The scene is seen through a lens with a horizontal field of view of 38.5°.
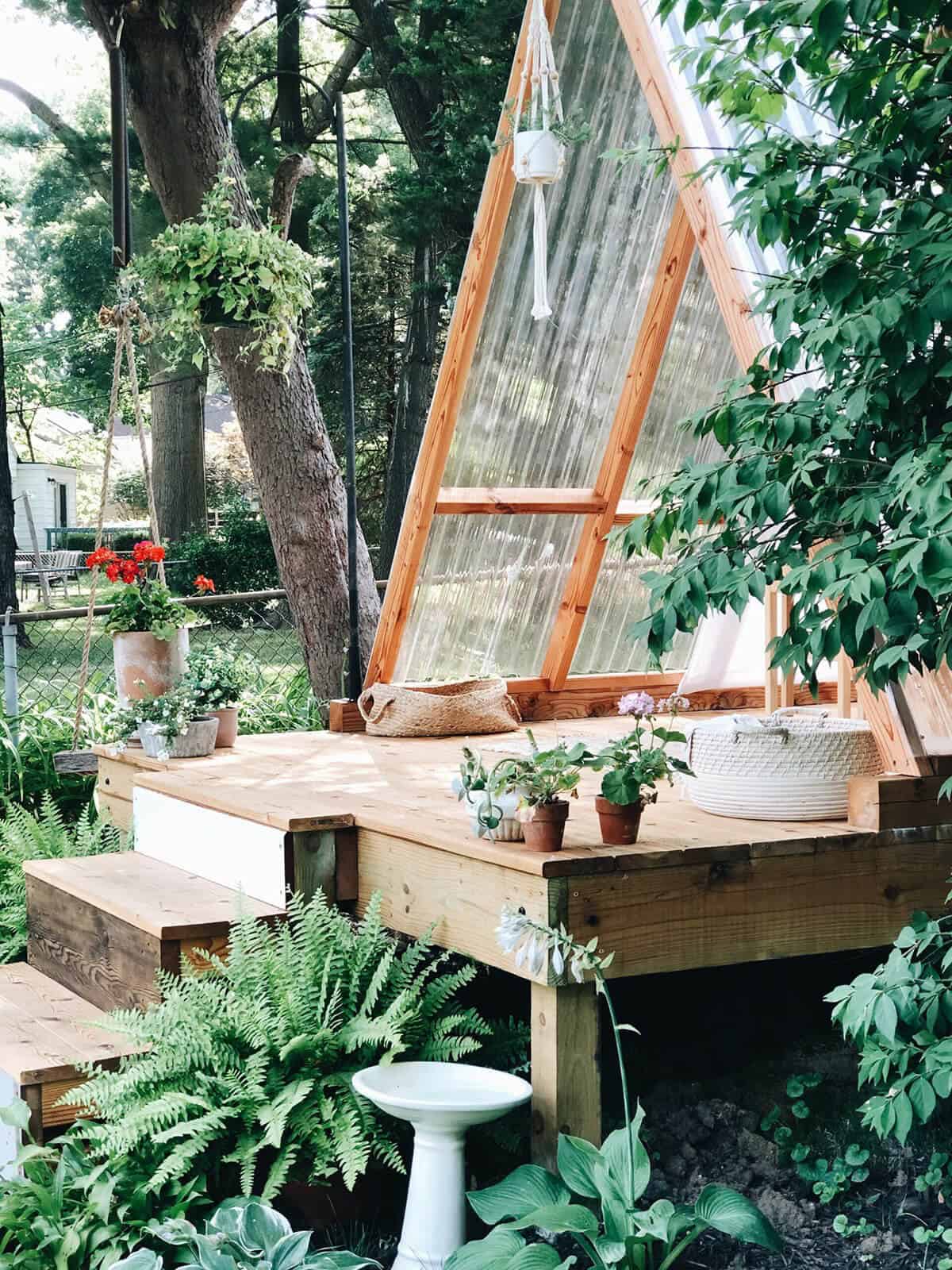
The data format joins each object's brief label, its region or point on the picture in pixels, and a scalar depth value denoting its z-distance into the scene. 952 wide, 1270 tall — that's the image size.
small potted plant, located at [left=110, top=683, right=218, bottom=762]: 4.58
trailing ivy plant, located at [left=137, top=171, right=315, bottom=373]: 5.11
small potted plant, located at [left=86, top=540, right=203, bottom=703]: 4.73
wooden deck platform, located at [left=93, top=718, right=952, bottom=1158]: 2.80
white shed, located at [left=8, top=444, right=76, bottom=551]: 24.17
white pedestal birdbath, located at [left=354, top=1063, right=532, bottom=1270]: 2.60
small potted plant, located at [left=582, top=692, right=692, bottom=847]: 2.87
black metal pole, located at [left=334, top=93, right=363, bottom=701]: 5.18
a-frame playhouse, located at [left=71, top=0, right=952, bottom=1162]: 2.93
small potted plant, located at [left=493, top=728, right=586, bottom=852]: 2.85
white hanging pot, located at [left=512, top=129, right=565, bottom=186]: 4.20
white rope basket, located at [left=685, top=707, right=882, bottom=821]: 3.17
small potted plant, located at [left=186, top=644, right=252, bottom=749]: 4.72
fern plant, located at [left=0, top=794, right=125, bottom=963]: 4.39
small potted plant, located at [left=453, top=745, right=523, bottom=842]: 2.97
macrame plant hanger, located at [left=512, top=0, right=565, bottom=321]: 4.17
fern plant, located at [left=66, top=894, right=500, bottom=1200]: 2.68
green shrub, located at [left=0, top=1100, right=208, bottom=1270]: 2.61
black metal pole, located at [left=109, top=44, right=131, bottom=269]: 4.89
